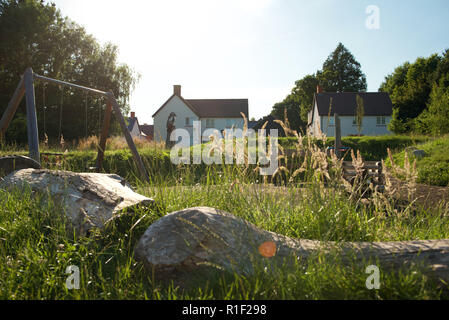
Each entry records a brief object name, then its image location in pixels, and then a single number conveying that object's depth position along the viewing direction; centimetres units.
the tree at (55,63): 2084
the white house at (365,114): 3934
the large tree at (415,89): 3456
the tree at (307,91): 5053
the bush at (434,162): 980
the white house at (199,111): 3956
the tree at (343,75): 5216
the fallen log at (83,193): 319
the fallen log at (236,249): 237
